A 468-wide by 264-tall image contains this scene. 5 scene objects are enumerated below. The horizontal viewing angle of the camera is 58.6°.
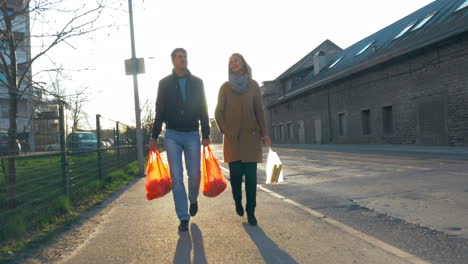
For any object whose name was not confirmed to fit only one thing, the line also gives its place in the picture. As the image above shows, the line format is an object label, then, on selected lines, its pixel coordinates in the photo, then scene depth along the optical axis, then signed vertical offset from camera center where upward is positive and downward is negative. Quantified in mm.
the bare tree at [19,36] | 5727 +1635
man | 4547 +235
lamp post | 12664 +732
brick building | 18594 +2537
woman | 4594 +146
